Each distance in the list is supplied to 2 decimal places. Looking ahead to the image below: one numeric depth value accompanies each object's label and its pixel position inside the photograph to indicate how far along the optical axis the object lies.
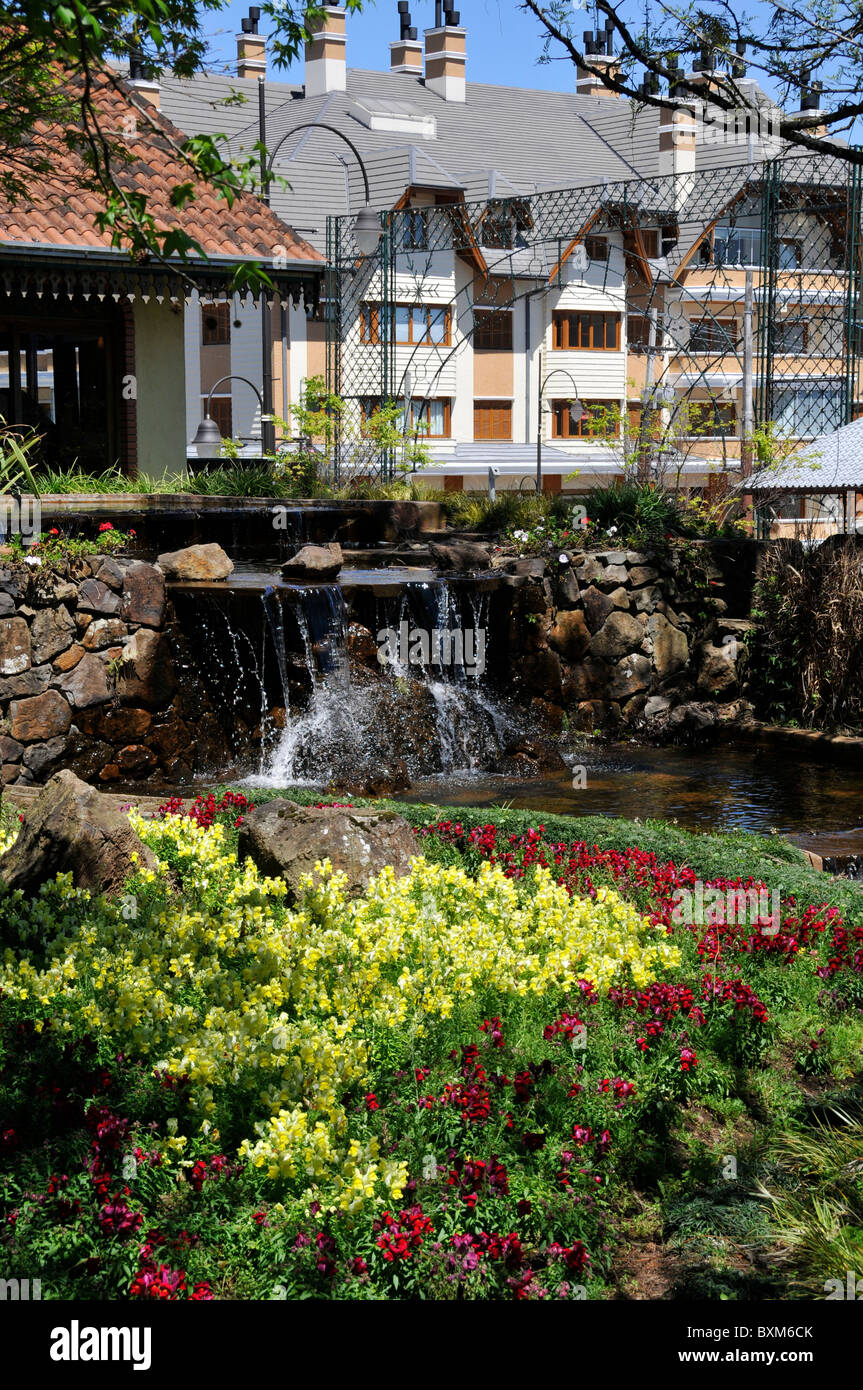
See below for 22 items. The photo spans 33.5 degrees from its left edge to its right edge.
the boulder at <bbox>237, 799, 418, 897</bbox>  6.88
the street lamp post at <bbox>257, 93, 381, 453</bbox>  19.44
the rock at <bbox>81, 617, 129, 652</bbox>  11.86
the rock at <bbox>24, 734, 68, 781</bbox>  11.45
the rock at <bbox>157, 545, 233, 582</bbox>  13.20
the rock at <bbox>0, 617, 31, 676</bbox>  11.40
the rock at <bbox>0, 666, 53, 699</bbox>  11.40
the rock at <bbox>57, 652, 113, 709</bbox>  11.70
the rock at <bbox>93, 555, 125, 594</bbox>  11.98
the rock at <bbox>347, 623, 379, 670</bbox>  13.27
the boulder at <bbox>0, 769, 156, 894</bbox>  6.88
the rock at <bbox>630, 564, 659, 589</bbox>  15.38
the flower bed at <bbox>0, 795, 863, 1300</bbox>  4.29
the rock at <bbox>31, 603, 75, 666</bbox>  11.58
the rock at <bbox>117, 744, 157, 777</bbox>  11.89
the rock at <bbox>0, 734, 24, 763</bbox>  11.32
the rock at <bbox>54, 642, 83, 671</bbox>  11.67
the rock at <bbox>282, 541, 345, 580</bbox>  13.80
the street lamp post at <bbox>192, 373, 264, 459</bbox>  22.05
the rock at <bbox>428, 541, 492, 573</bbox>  15.02
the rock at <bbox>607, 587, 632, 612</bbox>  15.17
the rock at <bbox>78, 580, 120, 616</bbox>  11.84
